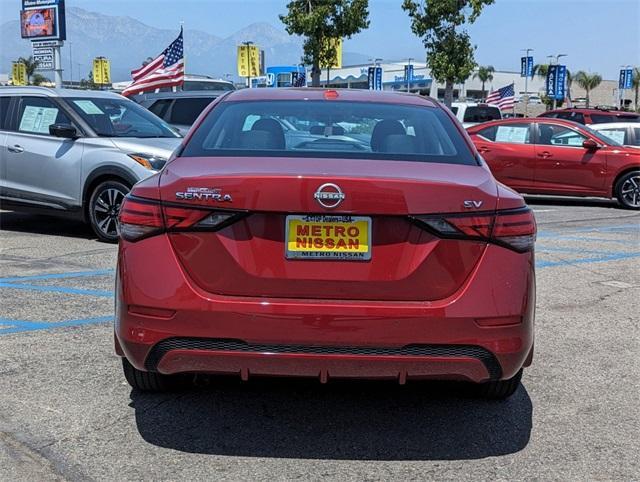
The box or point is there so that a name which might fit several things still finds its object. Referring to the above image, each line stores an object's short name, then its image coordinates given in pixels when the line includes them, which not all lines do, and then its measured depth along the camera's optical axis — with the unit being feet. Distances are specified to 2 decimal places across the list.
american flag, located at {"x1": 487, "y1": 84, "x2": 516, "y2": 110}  92.12
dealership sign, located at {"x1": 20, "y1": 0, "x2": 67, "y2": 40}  76.64
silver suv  28.63
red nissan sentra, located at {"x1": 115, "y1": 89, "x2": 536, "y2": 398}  10.52
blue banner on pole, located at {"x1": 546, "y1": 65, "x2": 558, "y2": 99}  130.03
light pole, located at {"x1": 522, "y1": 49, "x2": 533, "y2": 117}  172.05
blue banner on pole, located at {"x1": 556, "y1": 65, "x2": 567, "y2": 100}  128.77
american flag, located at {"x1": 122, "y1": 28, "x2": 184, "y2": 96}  61.36
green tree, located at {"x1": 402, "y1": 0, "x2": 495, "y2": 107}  95.14
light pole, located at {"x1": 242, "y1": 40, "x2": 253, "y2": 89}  118.32
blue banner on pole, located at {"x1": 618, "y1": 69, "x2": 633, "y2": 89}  166.30
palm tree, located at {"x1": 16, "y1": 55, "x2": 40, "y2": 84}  256.11
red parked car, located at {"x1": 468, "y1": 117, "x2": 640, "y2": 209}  45.32
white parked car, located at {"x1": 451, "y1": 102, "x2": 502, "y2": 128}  70.69
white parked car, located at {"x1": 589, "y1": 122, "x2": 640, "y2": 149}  49.78
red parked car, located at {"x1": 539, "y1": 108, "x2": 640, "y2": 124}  71.00
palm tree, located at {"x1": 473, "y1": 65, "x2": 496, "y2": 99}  328.04
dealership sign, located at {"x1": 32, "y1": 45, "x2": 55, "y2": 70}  79.87
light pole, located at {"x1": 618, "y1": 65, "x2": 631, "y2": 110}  174.92
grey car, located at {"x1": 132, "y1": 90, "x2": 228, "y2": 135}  44.60
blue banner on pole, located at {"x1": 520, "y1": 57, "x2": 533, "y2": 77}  171.95
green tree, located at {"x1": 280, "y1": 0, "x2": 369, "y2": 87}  101.40
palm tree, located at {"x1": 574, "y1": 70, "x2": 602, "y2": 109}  295.48
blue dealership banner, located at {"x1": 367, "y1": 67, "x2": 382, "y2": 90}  165.27
